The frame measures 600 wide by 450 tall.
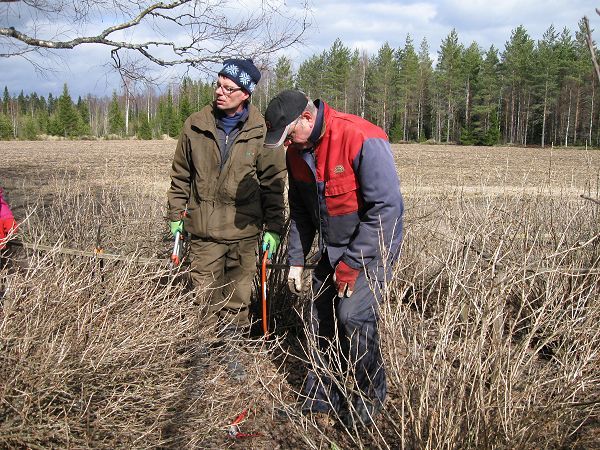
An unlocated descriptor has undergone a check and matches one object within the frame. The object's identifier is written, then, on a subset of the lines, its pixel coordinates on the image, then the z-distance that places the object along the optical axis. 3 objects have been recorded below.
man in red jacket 2.85
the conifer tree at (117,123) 76.04
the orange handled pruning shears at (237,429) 3.00
